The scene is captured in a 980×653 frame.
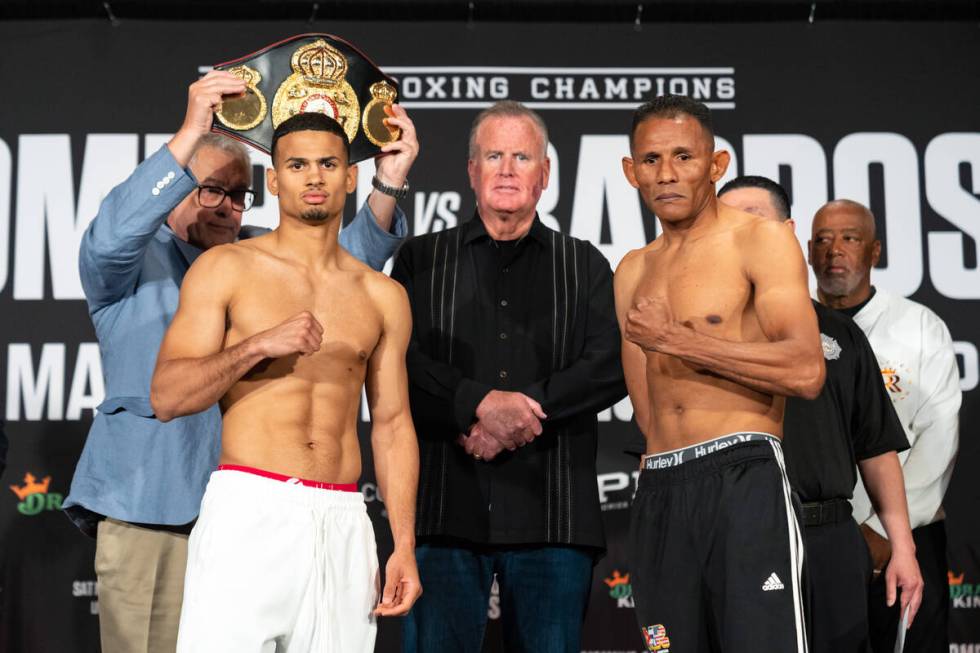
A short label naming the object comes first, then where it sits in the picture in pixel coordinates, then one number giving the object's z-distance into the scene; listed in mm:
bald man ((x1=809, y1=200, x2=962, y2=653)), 3941
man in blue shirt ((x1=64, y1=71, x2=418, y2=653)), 3023
